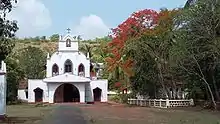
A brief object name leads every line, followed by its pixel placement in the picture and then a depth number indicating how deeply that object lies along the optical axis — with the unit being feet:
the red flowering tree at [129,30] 102.29
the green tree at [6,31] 44.68
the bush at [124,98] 133.90
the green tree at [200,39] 69.43
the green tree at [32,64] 171.91
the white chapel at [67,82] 134.88
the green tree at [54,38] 320.58
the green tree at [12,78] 124.90
